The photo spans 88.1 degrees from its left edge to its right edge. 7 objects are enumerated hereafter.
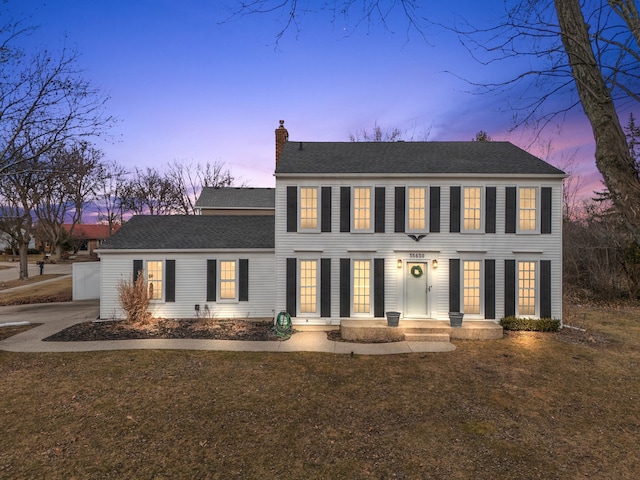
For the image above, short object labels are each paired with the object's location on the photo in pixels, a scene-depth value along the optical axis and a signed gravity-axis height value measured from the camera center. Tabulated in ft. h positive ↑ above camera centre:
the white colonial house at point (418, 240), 41.32 +0.00
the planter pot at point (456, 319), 38.71 -9.31
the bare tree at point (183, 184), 135.23 +22.93
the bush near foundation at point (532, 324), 39.81 -10.21
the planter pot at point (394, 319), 38.73 -9.26
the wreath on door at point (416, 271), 41.60 -3.91
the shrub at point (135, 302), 41.83 -7.92
